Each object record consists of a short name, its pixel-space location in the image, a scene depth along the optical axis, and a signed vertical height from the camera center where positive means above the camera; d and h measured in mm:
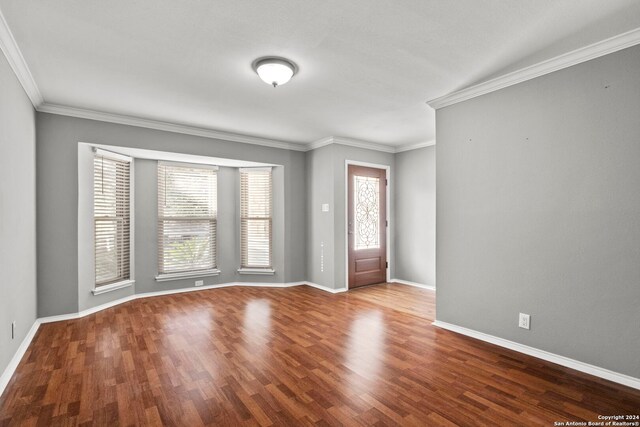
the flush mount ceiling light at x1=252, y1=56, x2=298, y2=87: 2760 +1285
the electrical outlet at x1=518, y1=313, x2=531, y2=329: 2955 -1030
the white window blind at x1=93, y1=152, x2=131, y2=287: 4414 -52
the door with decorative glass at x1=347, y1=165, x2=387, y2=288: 5711 -234
